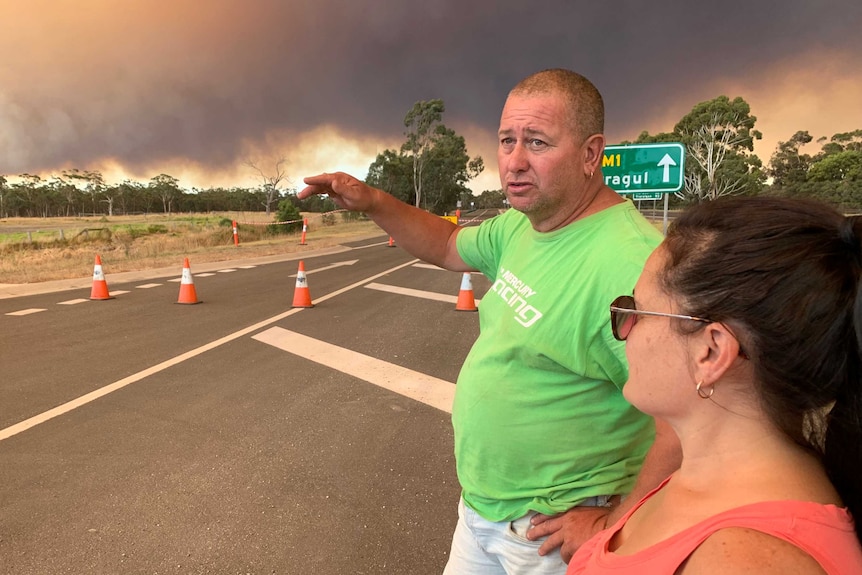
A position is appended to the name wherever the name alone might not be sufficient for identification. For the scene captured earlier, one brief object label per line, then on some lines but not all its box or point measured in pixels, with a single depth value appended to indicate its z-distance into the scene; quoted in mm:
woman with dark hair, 738
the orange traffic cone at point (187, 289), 9180
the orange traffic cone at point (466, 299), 9078
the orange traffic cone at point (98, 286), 9492
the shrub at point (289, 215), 34719
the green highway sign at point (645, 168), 12281
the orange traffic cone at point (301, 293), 9000
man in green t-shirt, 1386
